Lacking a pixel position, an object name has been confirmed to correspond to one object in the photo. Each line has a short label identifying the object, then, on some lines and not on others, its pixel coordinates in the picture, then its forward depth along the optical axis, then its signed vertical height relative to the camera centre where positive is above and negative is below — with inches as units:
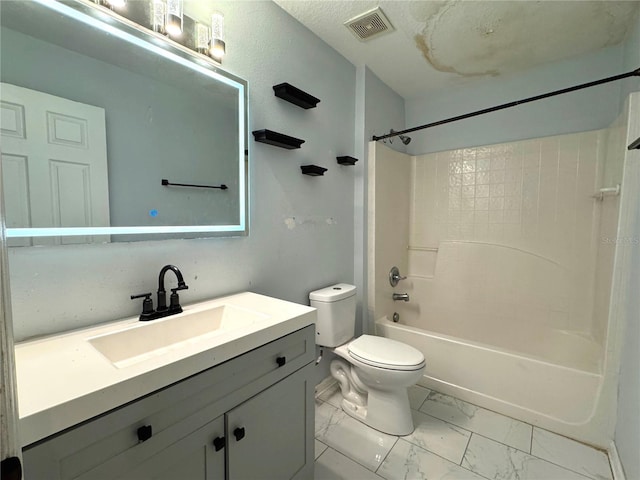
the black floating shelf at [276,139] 59.3 +16.8
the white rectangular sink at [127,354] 24.2 -14.8
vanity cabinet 25.2 -22.6
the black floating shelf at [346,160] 81.9 +16.9
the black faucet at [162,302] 44.3 -12.7
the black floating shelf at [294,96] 62.5 +27.3
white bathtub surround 66.0 -14.8
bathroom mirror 35.7 +13.0
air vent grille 66.8 +46.4
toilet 63.4 -31.5
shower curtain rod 56.6 +28.0
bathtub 63.7 -38.8
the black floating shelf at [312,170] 70.8 +12.3
